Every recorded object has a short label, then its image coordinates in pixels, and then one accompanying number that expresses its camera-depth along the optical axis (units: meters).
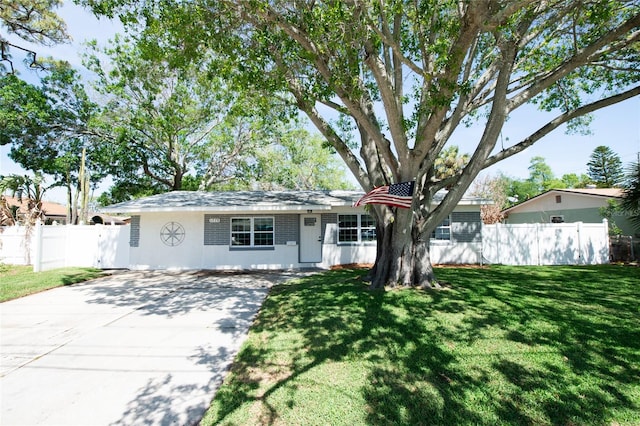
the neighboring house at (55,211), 29.21
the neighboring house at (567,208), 17.43
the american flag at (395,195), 7.19
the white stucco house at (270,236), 13.61
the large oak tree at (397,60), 6.26
